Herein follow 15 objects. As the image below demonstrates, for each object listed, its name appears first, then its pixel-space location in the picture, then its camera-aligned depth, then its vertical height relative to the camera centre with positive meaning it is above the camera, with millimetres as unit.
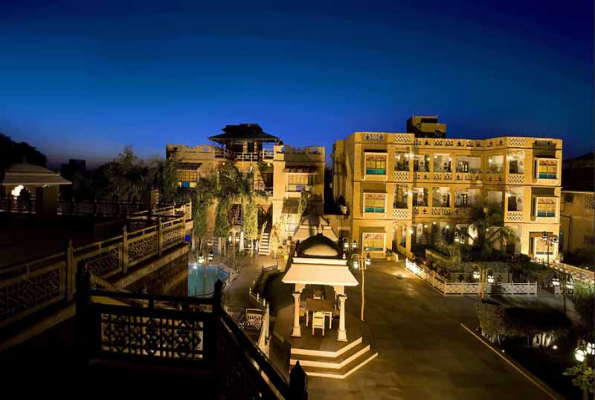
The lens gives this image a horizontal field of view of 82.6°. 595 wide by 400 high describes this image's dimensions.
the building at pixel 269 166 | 29359 +2102
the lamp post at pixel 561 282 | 18250 -5078
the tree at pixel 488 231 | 24462 -2925
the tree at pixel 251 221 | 24848 -2365
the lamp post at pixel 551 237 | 25359 -3314
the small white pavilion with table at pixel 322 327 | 10781 -5158
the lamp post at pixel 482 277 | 17433 -4594
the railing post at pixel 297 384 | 3221 -1877
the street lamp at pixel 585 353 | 8367 -3964
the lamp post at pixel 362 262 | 13895 -3324
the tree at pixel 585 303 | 13666 -4525
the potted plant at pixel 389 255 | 26219 -4973
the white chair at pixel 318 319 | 12222 -4671
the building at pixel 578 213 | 27938 -1601
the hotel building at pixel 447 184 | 27281 +707
